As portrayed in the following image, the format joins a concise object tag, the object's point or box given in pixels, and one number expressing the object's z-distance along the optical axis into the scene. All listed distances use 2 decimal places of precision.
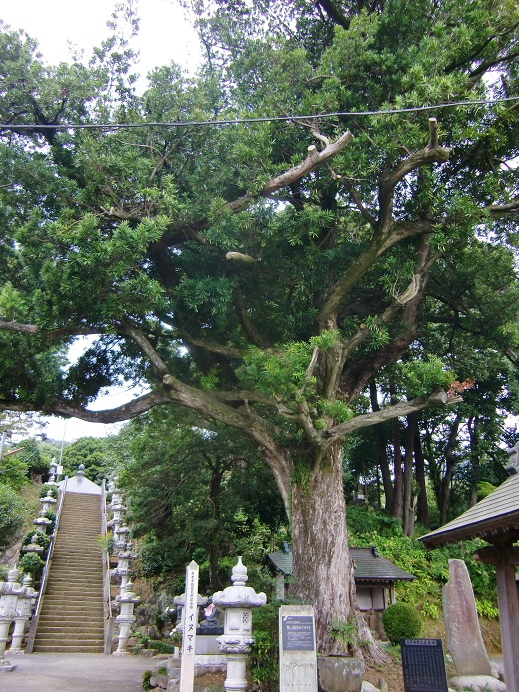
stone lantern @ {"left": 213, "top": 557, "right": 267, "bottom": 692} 7.57
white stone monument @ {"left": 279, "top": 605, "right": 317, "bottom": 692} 6.95
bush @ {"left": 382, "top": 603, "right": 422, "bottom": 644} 11.73
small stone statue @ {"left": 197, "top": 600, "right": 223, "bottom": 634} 9.80
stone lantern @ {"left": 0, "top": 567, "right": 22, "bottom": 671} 11.34
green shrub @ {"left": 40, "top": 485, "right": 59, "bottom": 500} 22.54
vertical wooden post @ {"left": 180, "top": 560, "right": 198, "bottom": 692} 7.32
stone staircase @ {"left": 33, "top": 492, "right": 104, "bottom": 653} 13.93
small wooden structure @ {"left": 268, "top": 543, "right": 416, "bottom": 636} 12.75
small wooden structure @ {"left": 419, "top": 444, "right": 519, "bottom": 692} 6.14
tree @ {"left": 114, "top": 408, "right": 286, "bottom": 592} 13.55
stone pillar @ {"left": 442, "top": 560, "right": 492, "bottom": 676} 9.59
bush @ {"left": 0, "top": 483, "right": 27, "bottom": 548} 16.39
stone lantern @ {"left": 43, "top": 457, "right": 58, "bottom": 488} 25.98
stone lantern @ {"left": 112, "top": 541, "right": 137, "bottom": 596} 15.31
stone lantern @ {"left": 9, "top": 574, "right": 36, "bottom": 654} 13.00
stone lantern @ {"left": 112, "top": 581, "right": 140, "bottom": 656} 13.76
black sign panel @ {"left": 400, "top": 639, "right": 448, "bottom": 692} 6.64
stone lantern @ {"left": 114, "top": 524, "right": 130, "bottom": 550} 16.19
